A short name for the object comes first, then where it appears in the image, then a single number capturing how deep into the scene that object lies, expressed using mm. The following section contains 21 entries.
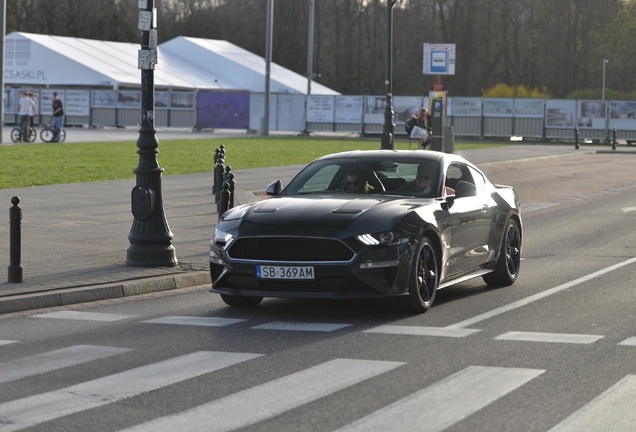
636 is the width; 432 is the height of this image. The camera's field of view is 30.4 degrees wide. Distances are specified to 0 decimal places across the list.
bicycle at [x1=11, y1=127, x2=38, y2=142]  43228
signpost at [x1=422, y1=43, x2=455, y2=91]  37703
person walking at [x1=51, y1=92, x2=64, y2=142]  43259
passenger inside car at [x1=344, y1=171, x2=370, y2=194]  10438
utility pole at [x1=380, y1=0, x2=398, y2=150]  30797
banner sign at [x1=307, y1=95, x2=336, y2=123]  62656
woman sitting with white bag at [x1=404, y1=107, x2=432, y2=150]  33375
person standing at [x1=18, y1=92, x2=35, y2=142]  41344
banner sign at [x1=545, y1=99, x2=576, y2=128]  57969
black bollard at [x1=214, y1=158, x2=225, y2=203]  19703
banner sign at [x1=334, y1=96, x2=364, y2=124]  61969
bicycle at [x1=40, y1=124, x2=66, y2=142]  44062
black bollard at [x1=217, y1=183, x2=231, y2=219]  13867
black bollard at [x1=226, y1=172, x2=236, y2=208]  14711
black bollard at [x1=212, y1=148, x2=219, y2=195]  20453
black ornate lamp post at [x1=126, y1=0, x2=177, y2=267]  12156
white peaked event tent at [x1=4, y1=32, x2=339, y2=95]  67062
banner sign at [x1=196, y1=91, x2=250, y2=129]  63344
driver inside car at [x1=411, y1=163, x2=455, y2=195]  10461
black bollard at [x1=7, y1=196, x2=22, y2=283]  10719
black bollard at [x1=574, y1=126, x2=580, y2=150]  49891
